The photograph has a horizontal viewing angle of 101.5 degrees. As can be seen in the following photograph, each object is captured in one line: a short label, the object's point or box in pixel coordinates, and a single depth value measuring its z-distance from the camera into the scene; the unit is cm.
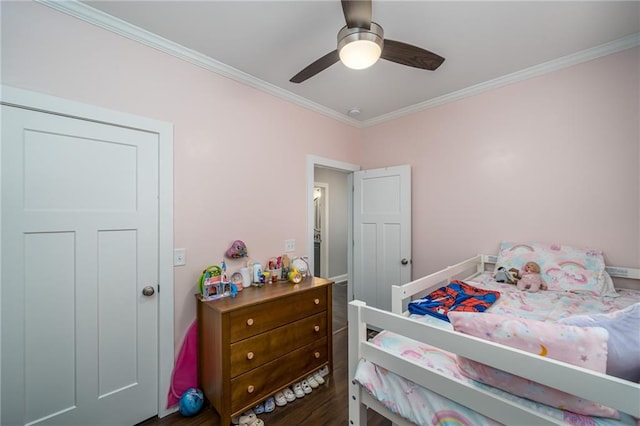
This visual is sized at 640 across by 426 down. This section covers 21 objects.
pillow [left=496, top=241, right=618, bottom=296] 180
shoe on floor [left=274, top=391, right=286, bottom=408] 188
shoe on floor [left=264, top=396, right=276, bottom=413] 181
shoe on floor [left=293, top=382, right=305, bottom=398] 196
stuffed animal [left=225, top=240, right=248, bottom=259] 210
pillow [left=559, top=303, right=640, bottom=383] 80
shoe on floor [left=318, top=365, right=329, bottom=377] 220
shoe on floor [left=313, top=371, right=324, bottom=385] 210
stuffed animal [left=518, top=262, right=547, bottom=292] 192
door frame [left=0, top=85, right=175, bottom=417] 178
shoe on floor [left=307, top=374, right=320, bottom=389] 206
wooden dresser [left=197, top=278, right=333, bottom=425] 165
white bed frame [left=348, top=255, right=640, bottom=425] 72
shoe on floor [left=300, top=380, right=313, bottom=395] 200
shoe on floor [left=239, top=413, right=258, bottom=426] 166
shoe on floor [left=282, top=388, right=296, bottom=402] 192
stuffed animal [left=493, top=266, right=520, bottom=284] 206
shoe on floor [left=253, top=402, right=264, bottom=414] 180
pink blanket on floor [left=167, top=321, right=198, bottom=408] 183
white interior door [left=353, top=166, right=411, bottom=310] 290
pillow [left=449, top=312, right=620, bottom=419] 79
